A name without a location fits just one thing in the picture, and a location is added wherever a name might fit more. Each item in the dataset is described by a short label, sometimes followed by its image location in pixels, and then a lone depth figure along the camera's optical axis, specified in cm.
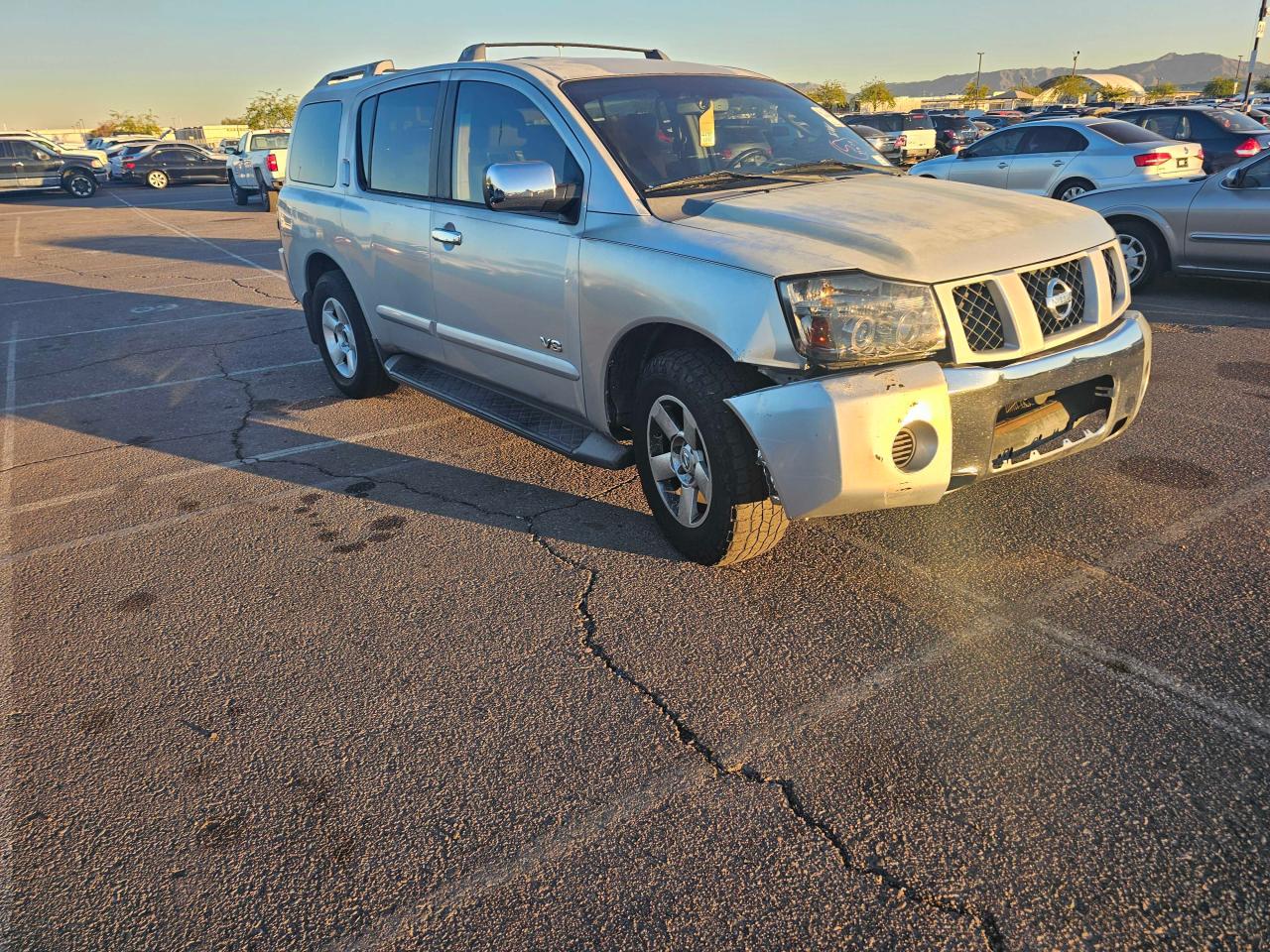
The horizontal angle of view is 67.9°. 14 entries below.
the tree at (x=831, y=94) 7388
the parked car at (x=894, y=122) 2516
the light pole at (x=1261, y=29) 3400
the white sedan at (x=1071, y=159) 1141
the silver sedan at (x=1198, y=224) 777
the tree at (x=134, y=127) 9350
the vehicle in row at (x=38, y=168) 2777
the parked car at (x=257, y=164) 2130
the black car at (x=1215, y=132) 1387
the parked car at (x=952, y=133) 2508
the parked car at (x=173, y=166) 3147
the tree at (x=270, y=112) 6807
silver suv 303
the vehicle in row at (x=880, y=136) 2054
